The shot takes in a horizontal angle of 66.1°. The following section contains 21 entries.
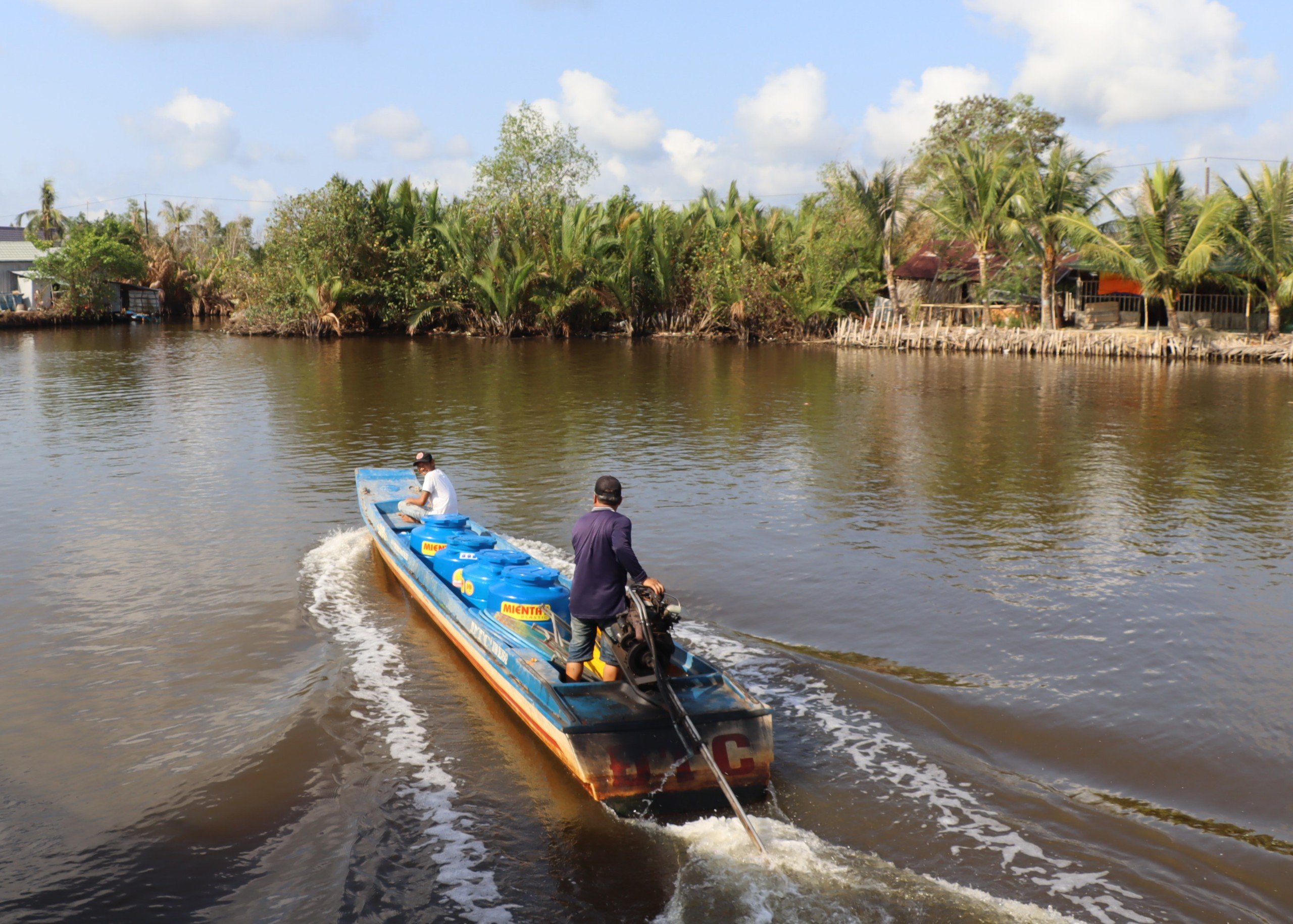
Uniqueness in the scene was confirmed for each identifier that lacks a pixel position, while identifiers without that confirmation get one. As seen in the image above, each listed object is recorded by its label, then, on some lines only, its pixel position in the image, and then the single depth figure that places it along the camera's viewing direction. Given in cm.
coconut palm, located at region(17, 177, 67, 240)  6681
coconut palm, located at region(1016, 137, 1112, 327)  3469
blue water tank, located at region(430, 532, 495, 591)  941
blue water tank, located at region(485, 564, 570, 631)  831
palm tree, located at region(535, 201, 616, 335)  4312
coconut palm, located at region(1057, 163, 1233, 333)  3125
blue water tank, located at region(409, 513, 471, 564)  1002
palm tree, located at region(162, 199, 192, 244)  7712
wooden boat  636
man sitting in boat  1127
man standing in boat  690
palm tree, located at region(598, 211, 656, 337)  4322
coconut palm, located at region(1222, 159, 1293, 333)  3120
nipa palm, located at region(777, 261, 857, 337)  4131
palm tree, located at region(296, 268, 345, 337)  4412
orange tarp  3825
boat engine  674
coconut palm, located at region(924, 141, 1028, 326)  3619
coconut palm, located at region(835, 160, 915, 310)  4031
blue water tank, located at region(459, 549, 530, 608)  873
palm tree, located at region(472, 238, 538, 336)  4331
